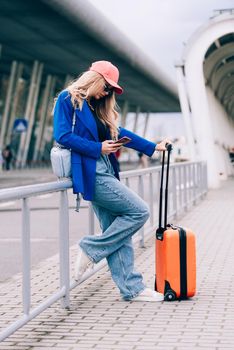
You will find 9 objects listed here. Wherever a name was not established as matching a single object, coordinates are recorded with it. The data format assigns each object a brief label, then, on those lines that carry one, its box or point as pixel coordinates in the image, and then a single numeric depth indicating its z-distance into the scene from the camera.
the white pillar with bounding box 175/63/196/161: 27.30
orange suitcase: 7.02
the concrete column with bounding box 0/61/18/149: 48.62
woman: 6.63
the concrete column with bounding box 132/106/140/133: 86.35
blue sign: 42.34
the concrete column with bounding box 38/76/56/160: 56.84
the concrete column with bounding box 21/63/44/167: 52.59
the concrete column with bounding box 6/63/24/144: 50.59
